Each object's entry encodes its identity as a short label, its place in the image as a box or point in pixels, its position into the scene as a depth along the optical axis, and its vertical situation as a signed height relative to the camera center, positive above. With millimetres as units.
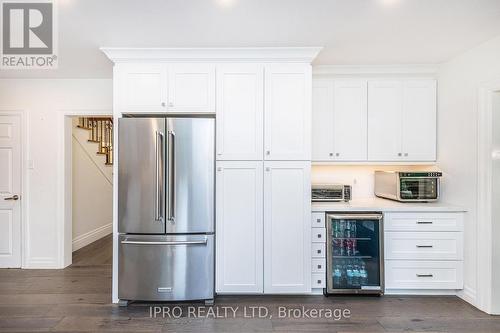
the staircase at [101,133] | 5258 +576
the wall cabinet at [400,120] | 3498 +508
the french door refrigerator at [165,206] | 2881 -394
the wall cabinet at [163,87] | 3035 +753
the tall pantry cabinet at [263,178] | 3045 -134
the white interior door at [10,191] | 4031 -361
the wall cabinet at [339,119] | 3500 +517
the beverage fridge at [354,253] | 3121 -917
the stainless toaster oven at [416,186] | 3379 -230
